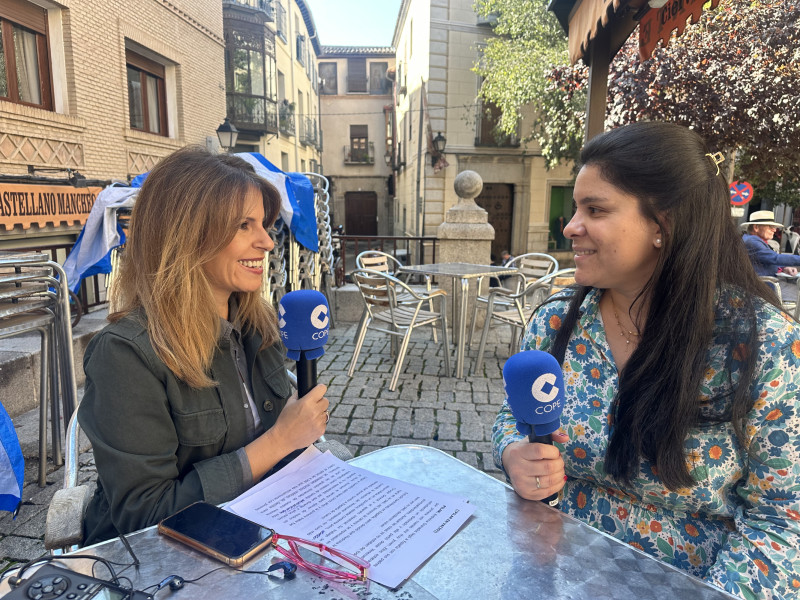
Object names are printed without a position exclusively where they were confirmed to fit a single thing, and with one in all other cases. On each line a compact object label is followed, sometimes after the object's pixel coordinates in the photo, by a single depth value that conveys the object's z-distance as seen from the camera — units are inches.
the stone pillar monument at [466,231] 279.9
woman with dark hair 47.4
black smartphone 38.1
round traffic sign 448.9
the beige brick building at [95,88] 298.5
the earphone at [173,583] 35.2
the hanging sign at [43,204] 244.7
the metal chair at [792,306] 223.0
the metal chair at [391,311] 192.1
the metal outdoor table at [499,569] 36.1
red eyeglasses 36.6
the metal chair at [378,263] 220.2
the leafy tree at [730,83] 347.3
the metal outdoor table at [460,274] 202.2
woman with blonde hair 47.6
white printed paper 39.8
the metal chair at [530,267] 237.0
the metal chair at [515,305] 193.8
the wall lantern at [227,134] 455.5
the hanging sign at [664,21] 106.8
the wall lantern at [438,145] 666.8
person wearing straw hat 252.7
